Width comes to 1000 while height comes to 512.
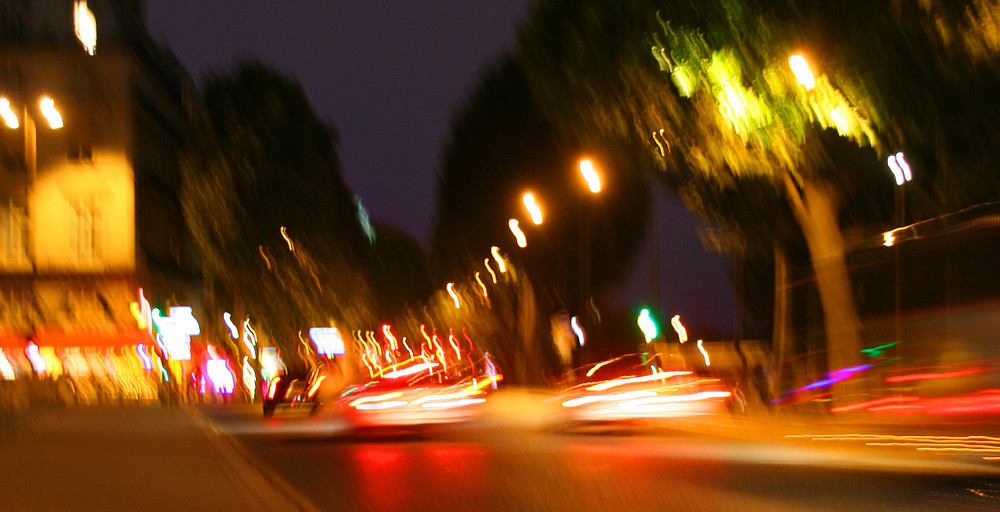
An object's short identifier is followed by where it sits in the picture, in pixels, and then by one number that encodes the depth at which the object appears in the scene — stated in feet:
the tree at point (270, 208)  184.96
